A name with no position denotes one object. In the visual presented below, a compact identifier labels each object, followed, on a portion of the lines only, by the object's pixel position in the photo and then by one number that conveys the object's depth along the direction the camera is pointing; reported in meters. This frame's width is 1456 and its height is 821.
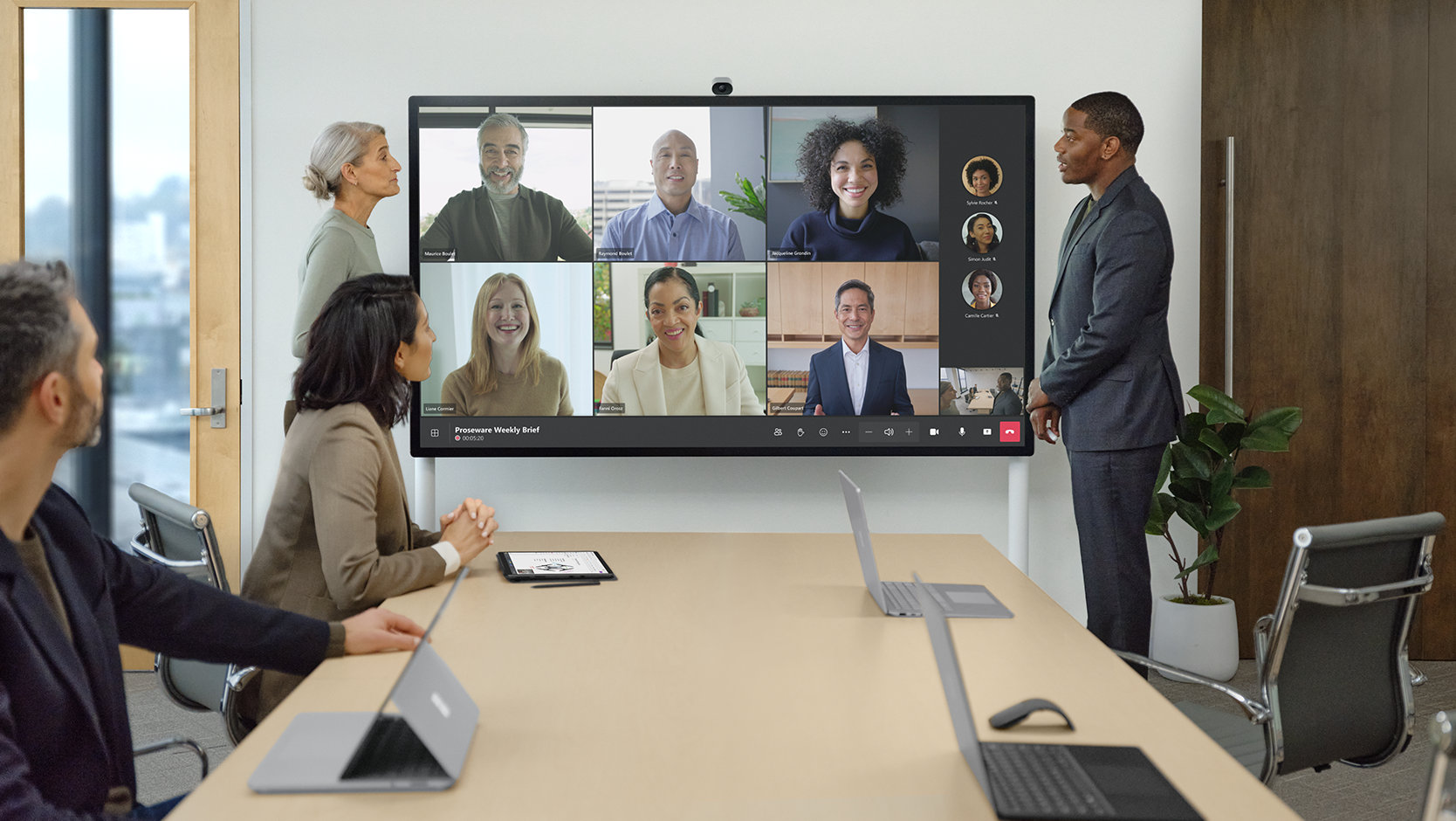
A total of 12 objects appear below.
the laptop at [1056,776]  1.13
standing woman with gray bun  3.63
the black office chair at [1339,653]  1.92
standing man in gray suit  3.42
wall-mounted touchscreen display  3.92
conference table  1.18
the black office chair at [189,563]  2.17
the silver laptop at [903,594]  2.07
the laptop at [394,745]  1.19
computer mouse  1.39
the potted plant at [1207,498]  3.64
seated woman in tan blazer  2.14
